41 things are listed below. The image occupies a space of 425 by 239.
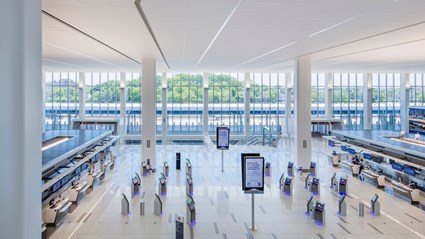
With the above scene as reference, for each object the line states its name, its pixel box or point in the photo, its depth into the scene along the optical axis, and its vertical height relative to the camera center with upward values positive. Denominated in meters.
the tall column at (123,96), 25.38 +1.66
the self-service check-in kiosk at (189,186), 10.56 -2.17
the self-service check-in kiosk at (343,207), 8.79 -2.36
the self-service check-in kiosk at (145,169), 13.46 -2.11
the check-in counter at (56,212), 7.98 -2.35
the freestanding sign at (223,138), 14.20 -0.88
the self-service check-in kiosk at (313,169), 13.32 -2.07
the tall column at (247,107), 25.16 +0.78
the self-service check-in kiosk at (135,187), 10.52 -2.19
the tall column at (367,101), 26.34 +1.28
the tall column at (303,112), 14.05 +0.22
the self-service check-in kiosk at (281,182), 11.49 -2.23
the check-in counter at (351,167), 13.89 -2.13
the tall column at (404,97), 26.06 +1.59
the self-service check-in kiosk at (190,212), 7.89 -2.26
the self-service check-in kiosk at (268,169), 13.66 -2.15
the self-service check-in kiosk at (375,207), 8.77 -2.36
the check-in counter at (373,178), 11.99 -2.26
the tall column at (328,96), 27.02 +1.72
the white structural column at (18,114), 3.03 +0.04
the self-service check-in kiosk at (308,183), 11.38 -2.27
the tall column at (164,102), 24.22 +1.12
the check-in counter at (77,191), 9.97 -2.27
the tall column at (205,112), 24.70 +0.41
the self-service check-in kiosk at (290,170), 13.54 -2.14
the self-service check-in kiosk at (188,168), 13.07 -2.00
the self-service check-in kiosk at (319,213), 8.05 -2.32
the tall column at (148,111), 14.33 +0.29
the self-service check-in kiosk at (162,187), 10.61 -2.22
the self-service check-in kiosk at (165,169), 13.28 -2.07
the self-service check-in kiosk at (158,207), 8.73 -2.34
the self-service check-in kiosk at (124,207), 8.77 -2.35
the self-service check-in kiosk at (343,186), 10.63 -2.20
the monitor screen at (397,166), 11.02 -1.65
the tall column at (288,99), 26.59 +1.48
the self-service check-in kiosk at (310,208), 8.51 -2.35
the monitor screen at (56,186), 8.68 -1.80
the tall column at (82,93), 25.61 +1.91
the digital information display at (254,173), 7.38 -1.24
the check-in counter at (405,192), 10.01 -2.37
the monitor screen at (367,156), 13.05 -1.54
